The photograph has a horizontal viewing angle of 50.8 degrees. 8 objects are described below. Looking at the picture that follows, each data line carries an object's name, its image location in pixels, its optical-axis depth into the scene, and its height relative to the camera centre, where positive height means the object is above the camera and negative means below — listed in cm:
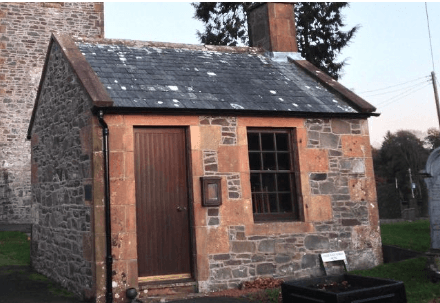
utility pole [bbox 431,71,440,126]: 2576 +597
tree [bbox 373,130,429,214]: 3962 +353
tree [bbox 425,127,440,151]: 4665 +619
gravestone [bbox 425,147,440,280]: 831 +10
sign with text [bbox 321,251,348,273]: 911 -105
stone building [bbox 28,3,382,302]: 793 +73
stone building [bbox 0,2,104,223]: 1731 +548
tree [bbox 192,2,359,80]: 2038 +762
